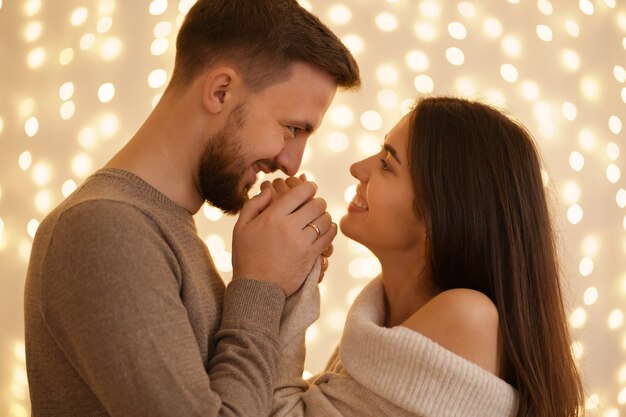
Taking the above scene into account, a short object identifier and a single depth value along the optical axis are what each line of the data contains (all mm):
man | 953
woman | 1153
